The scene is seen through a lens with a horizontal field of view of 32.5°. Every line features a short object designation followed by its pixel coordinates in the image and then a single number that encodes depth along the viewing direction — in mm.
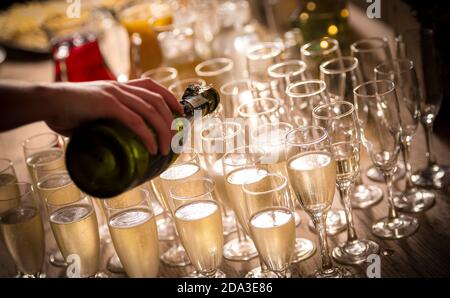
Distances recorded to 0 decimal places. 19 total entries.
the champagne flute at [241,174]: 1435
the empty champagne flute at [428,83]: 1669
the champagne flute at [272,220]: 1348
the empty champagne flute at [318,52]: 1865
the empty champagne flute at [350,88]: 1691
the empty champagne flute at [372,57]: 1802
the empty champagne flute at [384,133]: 1505
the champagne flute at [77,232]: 1522
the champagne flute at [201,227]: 1414
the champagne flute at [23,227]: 1593
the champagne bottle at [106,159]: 1201
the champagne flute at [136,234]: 1474
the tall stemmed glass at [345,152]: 1412
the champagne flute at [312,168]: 1339
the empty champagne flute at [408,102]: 1588
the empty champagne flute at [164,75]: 2080
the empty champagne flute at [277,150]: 1469
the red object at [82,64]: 2518
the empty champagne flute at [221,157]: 1576
